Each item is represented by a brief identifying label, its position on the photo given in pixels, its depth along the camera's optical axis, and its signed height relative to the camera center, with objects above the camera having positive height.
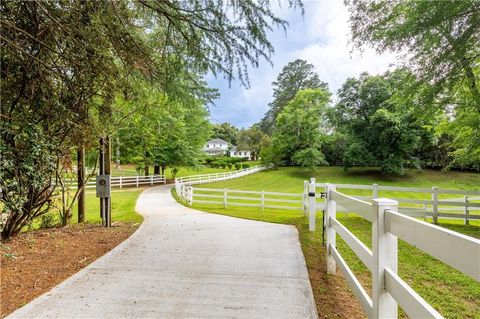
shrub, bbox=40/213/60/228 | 6.09 -1.27
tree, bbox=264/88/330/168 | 33.72 +3.37
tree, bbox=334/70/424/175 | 29.50 +2.89
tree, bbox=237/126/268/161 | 53.84 +3.16
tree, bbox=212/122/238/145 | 74.49 +5.71
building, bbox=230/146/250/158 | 64.05 +1.05
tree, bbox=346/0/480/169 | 5.23 +2.06
